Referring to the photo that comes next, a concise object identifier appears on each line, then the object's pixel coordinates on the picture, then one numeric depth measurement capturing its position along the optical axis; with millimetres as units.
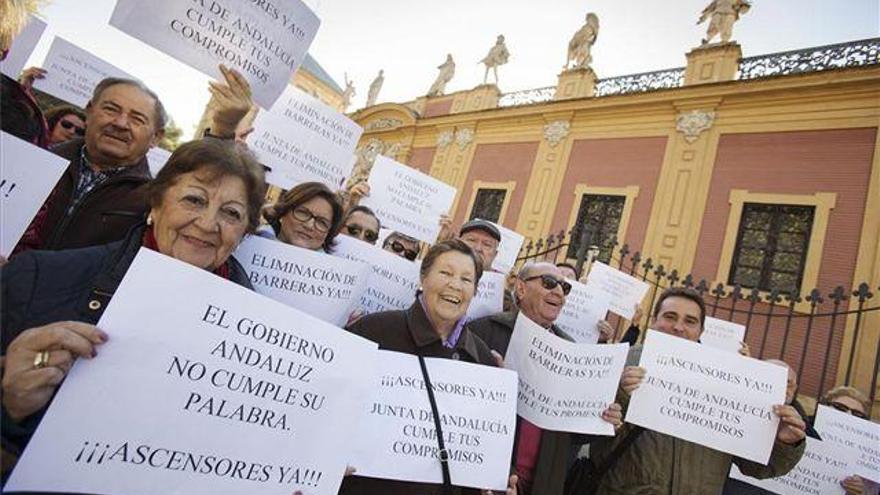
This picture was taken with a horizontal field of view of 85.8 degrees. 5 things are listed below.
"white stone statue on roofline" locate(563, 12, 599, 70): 16031
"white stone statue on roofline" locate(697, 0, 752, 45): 12883
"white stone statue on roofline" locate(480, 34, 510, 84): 19016
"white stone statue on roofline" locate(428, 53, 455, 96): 21188
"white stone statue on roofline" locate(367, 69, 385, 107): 26594
